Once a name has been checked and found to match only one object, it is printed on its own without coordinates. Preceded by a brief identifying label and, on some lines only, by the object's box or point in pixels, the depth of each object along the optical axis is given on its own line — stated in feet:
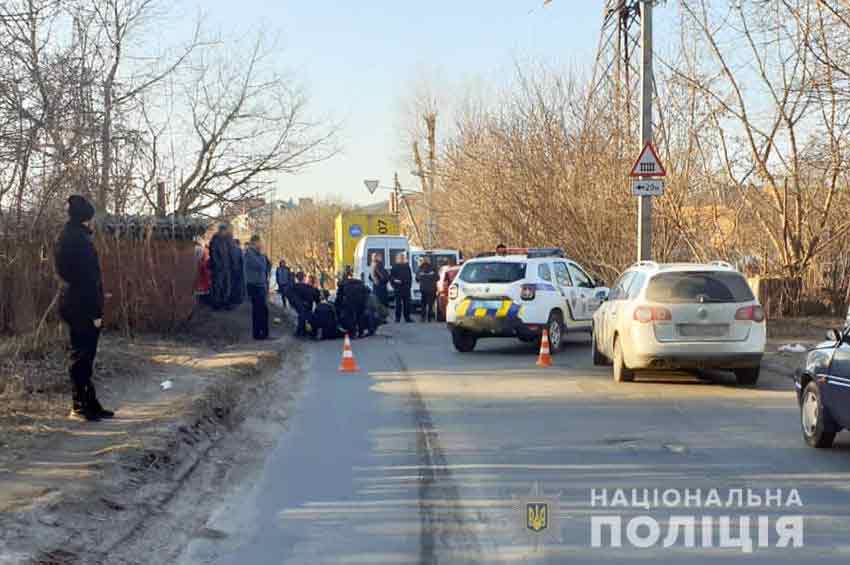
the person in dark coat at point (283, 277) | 86.33
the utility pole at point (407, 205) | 184.85
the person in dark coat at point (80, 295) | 31.42
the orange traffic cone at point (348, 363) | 49.75
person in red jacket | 71.87
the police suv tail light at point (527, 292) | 55.72
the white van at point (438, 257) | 106.32
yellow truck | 123.95
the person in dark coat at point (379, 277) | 82.94
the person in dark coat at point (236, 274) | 70.72
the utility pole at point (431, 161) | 141.96
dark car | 27.17
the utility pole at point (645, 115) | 60.59
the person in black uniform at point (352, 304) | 68.08
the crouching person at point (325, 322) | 67.72
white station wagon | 41.57
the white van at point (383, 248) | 105.09
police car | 55.72
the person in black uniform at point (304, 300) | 68.49
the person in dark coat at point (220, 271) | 68.69
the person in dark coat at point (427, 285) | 85.40
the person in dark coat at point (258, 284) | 61.72
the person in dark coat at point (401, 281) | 84.12
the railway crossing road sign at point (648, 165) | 57.98
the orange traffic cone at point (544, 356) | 51.31
